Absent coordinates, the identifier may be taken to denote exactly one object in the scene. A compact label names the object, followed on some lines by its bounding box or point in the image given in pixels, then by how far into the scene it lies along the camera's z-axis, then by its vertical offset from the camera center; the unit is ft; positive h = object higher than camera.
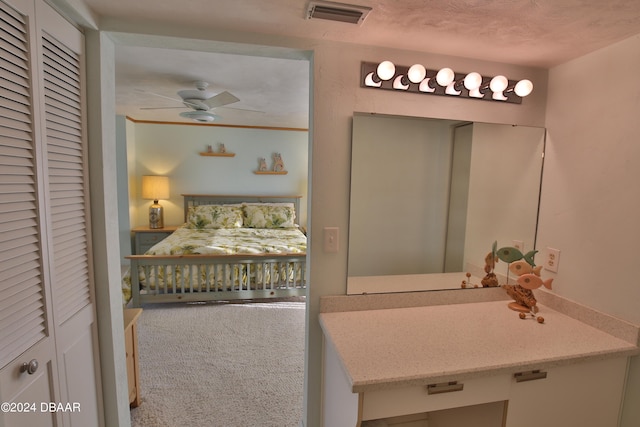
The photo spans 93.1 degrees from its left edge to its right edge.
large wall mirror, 5.06 -0.13
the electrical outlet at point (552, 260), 5.18 -1.11
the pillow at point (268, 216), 15.28 -1.45
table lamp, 15.03 -0.44
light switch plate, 4.80 -0.79
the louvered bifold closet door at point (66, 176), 3.52 +0.07
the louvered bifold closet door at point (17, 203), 2.87 -0.23
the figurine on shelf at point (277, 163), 16.53 +1.34
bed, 10.61 -3.02
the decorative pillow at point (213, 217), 14.71 -1.53
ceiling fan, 9.02 +2.66
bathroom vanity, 3.38 -1.99
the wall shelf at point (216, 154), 15.92 +1.65
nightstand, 14.82 -2.65
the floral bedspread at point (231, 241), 10.91 -2.22
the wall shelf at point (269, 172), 16.47 +0.81
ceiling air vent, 3.56 +2.15
